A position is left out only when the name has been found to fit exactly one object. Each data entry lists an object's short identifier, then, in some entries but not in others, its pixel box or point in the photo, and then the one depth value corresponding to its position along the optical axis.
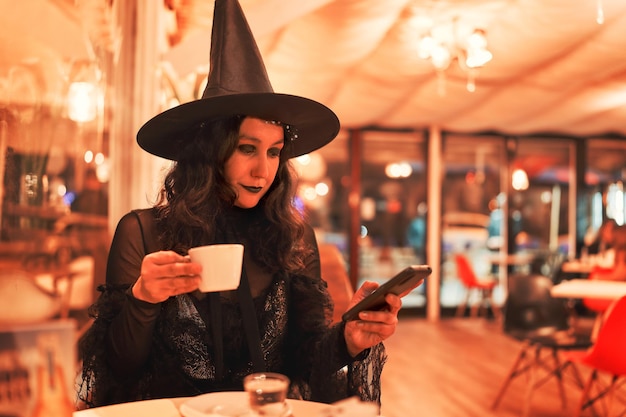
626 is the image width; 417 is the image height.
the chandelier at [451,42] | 3.99
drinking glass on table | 0.95
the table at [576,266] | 6.64
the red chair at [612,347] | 3.02
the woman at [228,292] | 1.43
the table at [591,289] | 4.13
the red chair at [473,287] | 7.81
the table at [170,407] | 1.11
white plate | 1.05
